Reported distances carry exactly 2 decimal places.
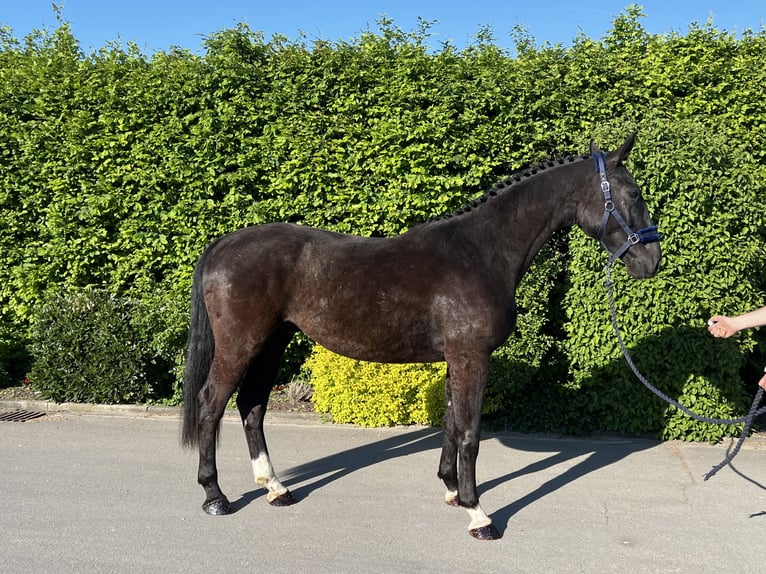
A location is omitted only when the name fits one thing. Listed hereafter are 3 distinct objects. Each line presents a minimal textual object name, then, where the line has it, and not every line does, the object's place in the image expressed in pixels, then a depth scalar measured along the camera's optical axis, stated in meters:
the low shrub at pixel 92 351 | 7.43
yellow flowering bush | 6.70
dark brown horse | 4.29
